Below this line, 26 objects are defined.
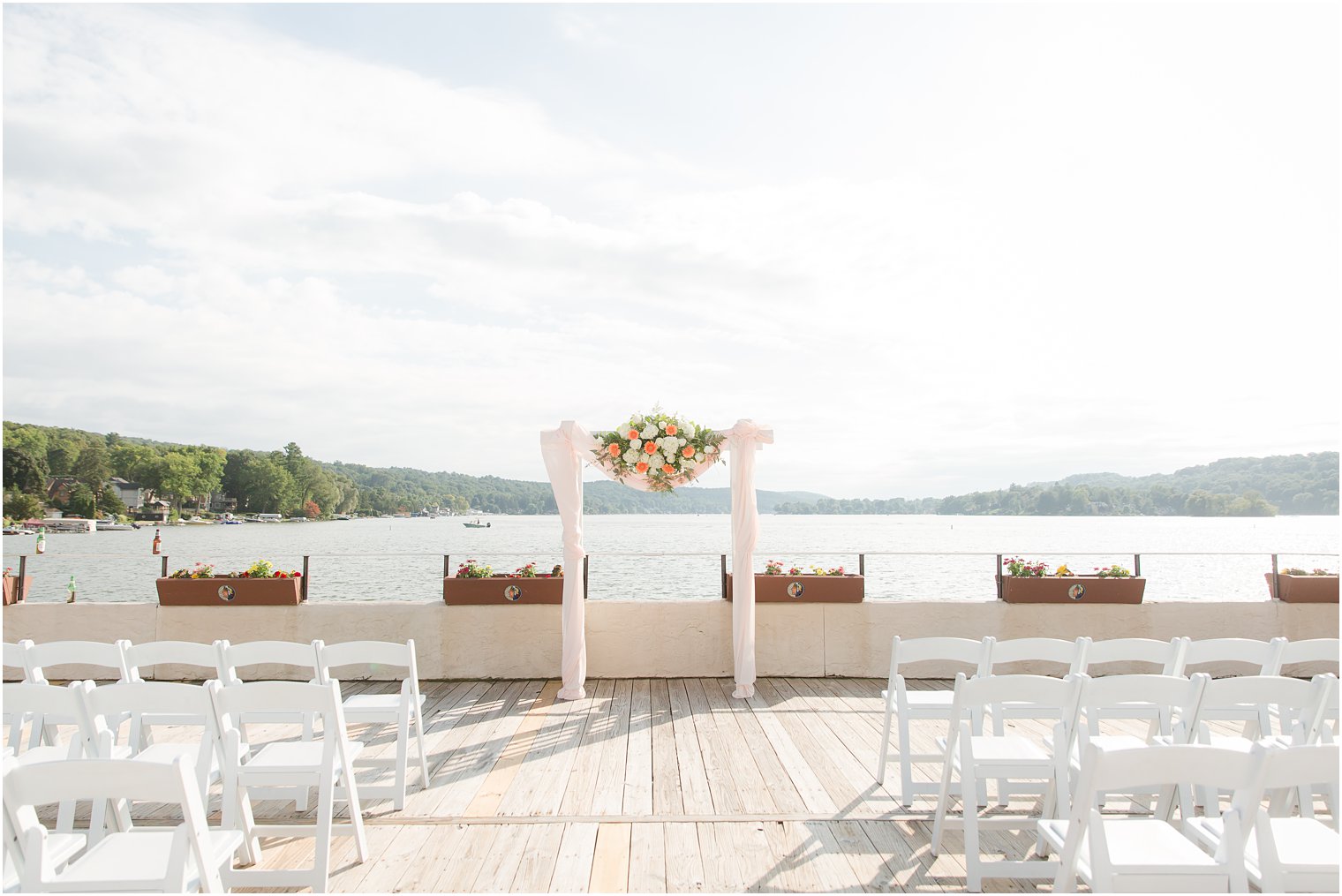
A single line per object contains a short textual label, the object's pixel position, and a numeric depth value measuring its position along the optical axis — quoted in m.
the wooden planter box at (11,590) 6.79
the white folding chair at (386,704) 3.68
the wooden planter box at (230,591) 6.72
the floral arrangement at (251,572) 6.78
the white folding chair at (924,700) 3.72
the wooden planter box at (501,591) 6.66
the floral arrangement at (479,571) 6.71
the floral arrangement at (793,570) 6.85
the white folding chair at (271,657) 3.63
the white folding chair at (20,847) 1.99
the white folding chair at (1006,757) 2.90
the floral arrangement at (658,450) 5.98
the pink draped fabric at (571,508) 6.15
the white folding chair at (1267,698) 2.82
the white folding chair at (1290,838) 1.99
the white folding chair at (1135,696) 2.86
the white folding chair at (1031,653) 3.65
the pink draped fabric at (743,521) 6.22
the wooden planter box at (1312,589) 6.96
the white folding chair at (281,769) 2.81
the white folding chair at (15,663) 3.11
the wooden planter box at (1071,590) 6.89
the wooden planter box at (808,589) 6.77
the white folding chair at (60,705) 2.75
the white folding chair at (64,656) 3.62
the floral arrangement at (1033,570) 6.96
